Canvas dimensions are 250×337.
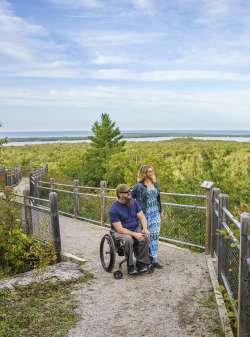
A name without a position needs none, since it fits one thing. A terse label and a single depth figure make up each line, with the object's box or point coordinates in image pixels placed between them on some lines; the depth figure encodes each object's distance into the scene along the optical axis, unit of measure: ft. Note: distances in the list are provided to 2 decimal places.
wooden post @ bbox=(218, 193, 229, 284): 21.61
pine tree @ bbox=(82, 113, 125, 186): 89.51
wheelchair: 24.59
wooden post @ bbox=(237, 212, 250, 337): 14.12
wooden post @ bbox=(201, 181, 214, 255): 27.94
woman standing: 25.84
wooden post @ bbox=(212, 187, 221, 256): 25.41
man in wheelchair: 24.56
